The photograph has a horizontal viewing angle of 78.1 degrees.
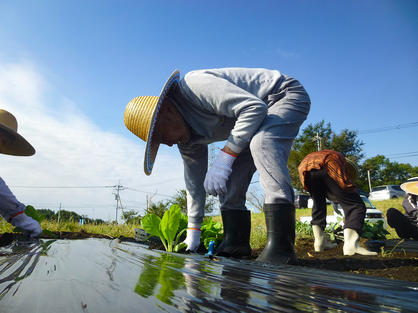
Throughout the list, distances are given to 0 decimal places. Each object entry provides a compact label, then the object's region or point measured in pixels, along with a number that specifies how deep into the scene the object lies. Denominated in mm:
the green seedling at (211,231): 2242
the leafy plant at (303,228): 3527
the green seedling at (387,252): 1891
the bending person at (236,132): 1411
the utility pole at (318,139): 23672
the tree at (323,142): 23223
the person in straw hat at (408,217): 3043
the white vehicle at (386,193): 18719
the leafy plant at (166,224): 1853
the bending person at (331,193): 1937
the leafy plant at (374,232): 2846
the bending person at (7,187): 2518
